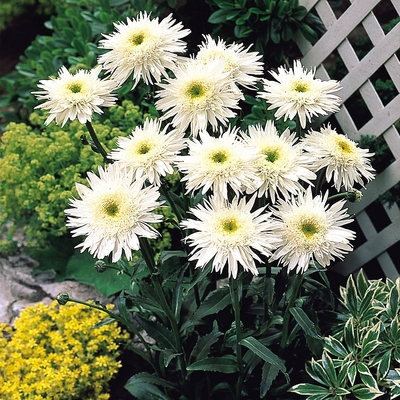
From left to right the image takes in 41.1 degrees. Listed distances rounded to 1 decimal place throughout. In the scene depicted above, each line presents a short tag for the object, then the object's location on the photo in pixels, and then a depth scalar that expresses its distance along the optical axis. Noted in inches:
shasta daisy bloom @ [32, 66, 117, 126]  49.9
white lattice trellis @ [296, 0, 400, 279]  75.2
